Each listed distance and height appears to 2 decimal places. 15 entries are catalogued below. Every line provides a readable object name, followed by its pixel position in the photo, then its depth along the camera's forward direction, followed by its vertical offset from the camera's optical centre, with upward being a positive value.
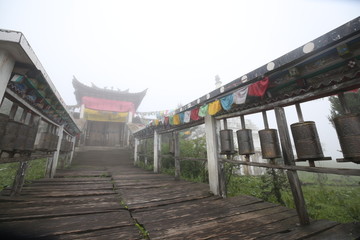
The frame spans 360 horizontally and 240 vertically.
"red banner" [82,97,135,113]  20.47 +7.02
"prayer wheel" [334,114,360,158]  2.09 +0.24
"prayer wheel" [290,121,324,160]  2.52 +0.18
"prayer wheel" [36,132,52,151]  4.65 +0.43
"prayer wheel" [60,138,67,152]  7.40 +0.50
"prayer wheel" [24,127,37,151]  3.45 +0.41
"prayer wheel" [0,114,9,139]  2.63 +0.59
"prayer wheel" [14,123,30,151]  3.08 +0.41
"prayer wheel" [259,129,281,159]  3.04 +0.18
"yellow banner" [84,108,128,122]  18.70 +4.88
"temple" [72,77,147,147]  18.84 +5.04
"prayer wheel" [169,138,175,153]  6.89 +0.39
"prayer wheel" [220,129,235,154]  4.06 +0.31
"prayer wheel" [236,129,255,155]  3.66 +0.27
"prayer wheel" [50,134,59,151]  5.10 +0.48
